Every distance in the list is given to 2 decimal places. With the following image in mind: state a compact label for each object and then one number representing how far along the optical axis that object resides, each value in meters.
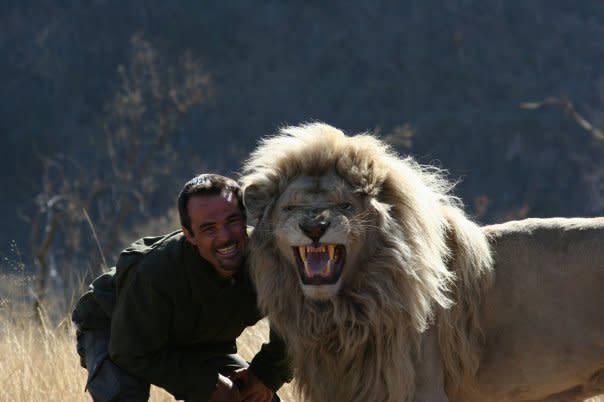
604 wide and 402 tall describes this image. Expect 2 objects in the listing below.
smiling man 9.48
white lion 9.14
